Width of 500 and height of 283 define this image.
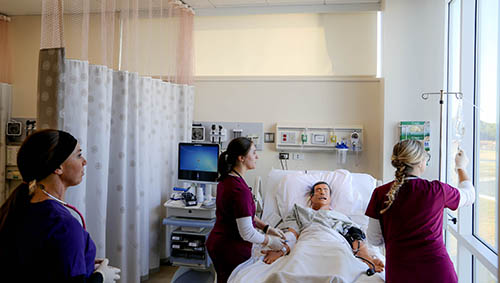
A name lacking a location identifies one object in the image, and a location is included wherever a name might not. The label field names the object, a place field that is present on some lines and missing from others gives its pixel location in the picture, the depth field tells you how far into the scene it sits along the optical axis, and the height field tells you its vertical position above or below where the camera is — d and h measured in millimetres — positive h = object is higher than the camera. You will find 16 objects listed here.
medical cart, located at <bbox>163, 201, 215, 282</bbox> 2887 -798
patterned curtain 2205 -118
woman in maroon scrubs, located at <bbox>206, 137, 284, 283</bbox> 1958 -442
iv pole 2557 +287
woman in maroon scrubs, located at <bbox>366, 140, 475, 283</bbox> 1650 -357
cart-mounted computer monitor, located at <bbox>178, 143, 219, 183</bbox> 3072 -190
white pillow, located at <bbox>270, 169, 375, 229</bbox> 2953 -422
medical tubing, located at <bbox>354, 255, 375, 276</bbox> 1876 -719
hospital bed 1790 -625
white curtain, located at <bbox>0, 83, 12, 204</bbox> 4133 +56
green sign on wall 3123 +122
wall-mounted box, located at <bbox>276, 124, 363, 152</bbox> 3431 +59
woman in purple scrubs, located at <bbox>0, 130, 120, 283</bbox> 1101 -287
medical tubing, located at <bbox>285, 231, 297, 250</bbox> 2395 -678
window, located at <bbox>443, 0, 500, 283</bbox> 2234 +106
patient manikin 2197 -600
